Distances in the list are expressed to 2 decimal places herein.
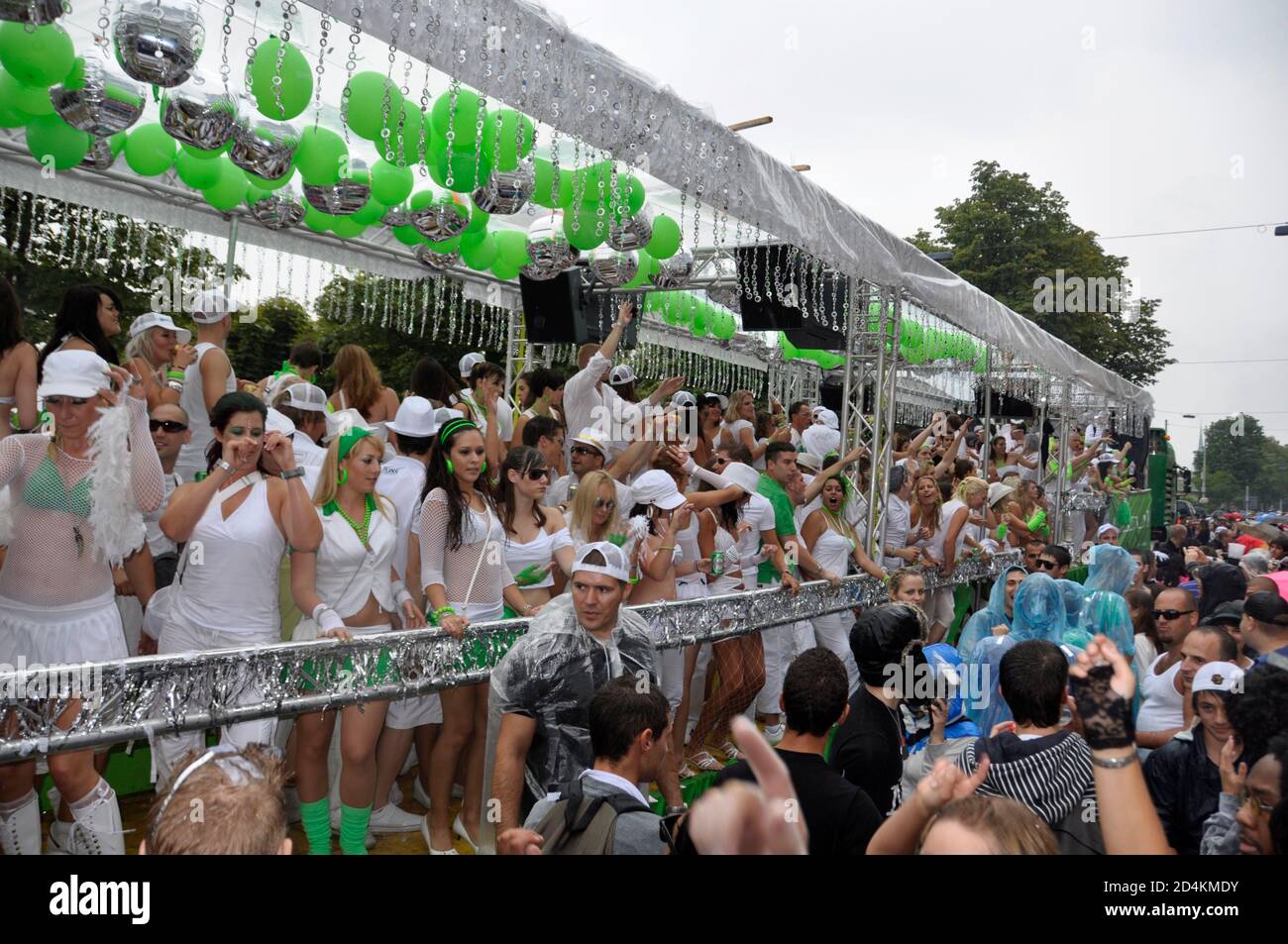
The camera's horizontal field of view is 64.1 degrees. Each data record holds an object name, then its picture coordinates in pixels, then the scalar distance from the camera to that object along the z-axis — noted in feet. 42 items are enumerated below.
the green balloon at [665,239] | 25.23
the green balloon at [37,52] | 14.56
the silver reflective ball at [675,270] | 29.60
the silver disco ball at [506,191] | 18.11
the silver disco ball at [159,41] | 12.47
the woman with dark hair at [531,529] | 13.50
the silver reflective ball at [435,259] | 29.25
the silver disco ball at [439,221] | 23.36
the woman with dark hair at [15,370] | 12.21
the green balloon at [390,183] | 22.74
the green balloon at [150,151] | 21.94
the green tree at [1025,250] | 89.56
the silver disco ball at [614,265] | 28.07
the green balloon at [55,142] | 17.70
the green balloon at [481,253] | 28.27
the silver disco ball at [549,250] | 25.60
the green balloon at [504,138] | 17.66
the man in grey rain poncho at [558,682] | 9.68
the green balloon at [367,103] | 17.69
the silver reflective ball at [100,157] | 19.75
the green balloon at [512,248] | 28.66
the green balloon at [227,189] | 23.75
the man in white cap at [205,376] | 15.64
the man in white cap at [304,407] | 14.84
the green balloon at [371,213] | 23.96
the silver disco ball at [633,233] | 21.63
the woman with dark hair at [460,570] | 12.66
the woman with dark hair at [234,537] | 10.79
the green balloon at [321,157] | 20.30
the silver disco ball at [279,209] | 24.67
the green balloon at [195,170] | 22.66
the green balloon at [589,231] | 21.67
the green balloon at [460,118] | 17.57
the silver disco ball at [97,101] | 15.70
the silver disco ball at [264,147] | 17.47
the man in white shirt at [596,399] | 19.36
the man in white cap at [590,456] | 16.16
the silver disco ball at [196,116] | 16.22
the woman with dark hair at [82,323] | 13.05
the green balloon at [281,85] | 15.74
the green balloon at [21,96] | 17.02
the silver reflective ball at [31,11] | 10.59
